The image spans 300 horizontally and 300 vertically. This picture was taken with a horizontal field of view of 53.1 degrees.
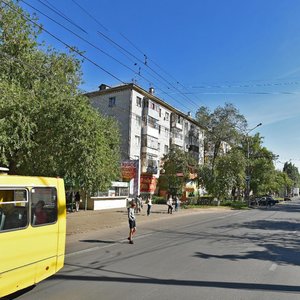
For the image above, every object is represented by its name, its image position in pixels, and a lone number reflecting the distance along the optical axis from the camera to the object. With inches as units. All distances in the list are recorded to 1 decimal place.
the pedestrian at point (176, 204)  1141.8
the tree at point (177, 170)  1536.8
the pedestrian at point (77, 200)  936.9
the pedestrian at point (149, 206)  903.2
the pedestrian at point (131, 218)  445.0
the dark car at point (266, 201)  1915.5
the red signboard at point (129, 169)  1155.0
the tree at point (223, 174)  1512.4
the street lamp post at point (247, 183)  1694.6
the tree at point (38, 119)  443.1
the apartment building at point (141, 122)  1589.4
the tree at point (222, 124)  2000.3
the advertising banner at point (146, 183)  1684.1
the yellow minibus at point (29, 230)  193.5
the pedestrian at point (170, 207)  1024.6
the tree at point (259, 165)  2203.0
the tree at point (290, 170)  5448.5
